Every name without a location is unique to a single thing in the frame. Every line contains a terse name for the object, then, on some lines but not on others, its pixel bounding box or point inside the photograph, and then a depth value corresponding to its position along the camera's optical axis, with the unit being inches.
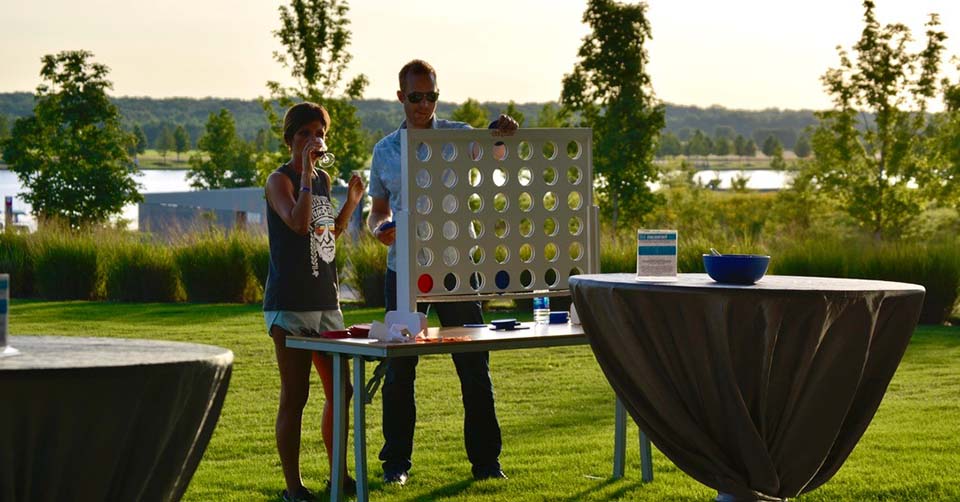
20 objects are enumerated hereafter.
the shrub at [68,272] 716.0
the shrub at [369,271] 658.2
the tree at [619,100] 1024.9
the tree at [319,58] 983.0
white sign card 207.9
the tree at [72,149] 1202.0
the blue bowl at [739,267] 193.2
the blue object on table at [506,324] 237.0
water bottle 250.0
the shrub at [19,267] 743.1
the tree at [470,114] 1626.7
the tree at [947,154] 895.1
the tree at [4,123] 1989.2
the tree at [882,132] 936.3
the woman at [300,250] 220.8
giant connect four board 228.1
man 237.3
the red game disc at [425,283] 231.0
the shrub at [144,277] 701.9
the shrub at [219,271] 685.9
